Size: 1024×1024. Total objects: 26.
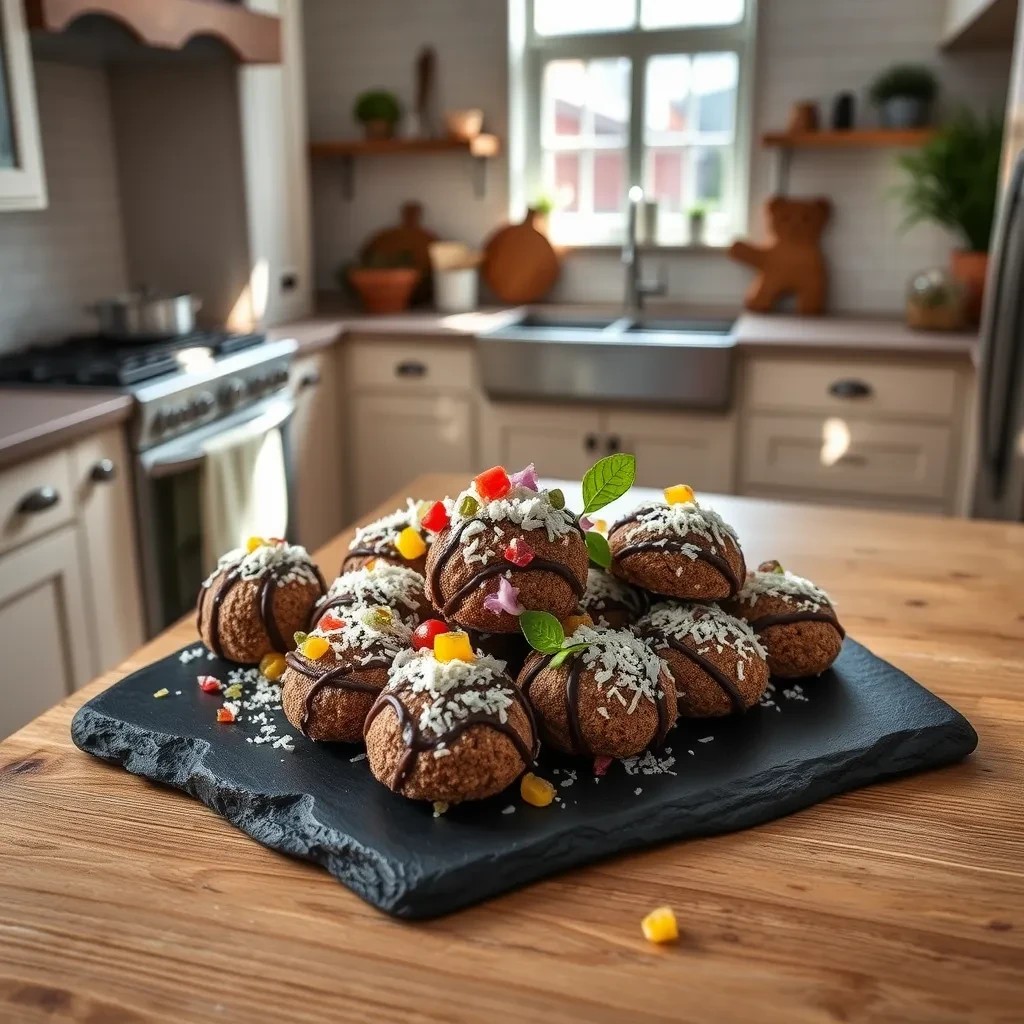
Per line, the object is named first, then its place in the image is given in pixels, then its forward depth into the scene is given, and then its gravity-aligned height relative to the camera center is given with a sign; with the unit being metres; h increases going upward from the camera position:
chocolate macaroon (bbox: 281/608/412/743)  0.92 -0.38
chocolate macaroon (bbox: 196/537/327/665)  1.06 -0.37
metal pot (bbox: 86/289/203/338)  2.83 -0.24
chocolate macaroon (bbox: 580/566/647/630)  1.04 -0.36
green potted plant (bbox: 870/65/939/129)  3.25 +0.37
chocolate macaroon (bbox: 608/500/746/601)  1.00 -0.31
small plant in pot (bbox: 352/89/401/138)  3.72 +0.37
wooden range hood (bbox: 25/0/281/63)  2.22 +0.47
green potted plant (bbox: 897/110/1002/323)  3.10 +0.10
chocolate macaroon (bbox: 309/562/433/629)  1.02 -0.35
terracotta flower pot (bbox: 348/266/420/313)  3.64 -0.22
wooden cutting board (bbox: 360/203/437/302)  3.89 -0.08
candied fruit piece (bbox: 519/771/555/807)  0.86 -0.45
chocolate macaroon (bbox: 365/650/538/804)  0.83 -0.39
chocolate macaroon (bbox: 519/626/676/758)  0.89 -0.39
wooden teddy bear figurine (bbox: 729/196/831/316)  3.51 -0.11
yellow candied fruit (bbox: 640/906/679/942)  0.73 -0.47
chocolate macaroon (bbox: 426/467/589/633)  0.93 -0.29
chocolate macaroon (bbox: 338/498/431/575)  1.12 -0.34
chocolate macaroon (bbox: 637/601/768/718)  0.97 -0.39
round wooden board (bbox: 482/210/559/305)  3.79 -0.15
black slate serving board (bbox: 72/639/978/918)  0.80 -0.46
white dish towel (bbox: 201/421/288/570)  2.53 -0.66
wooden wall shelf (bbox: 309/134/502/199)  3.63 +0.25
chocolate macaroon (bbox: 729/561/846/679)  1.05 -0.39
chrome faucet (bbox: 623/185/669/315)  3.47 -0.17
